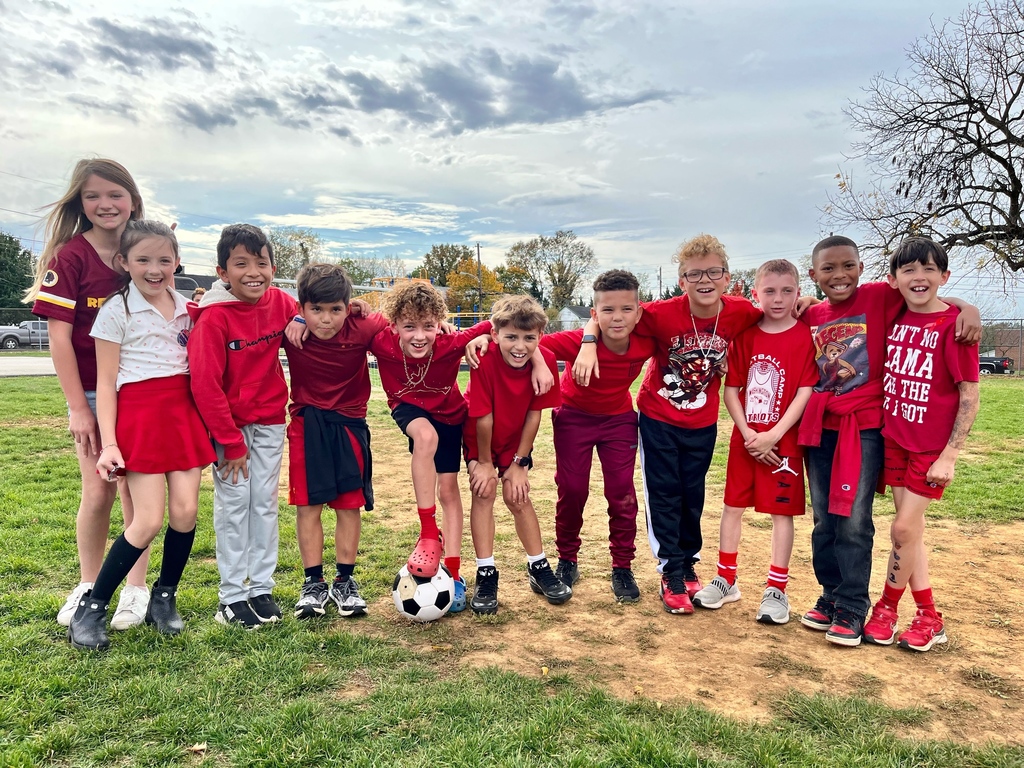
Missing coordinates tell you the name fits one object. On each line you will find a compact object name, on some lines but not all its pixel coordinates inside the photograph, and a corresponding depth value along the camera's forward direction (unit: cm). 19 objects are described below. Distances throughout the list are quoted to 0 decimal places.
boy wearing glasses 398
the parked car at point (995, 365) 2741
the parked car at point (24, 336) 3344
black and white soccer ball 361
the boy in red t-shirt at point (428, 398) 379
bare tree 1429
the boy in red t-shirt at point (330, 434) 372
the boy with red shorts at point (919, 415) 330
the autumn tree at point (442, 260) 6769
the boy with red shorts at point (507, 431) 385
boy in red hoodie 347
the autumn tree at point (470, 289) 5819
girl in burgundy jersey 332
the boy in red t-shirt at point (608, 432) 407
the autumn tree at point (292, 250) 4900
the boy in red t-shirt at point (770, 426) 379
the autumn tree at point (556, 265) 5966
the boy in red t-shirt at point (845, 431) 354
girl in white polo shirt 330
